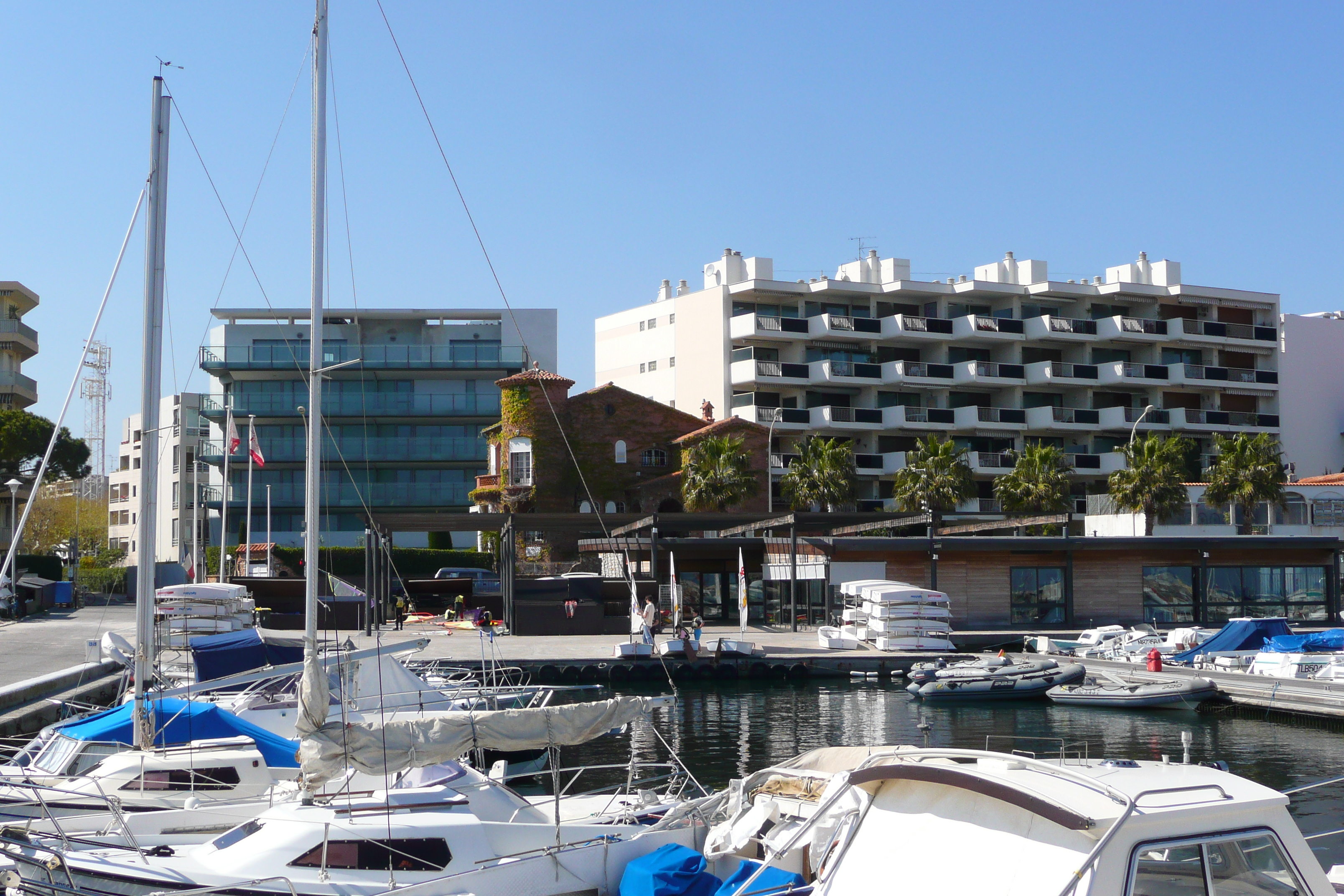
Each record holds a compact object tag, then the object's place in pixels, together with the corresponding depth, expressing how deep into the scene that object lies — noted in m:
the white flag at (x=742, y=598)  45.81
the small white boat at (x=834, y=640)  44.94
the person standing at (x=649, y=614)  43.38
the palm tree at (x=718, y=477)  67.88
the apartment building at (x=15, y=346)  83.75
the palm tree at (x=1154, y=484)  60.91
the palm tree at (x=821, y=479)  67.19
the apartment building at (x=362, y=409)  80.81
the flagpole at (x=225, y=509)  57.06
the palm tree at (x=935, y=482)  65.94
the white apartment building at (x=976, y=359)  79.81
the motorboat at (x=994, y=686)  35.97
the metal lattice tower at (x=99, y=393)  136.00
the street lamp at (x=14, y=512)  48.16
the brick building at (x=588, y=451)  71.81
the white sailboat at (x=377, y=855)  12.45
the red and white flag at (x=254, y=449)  52.69
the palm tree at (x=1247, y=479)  63.12
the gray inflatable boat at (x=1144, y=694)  34.44
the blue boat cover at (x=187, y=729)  19.22
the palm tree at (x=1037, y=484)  66.88
